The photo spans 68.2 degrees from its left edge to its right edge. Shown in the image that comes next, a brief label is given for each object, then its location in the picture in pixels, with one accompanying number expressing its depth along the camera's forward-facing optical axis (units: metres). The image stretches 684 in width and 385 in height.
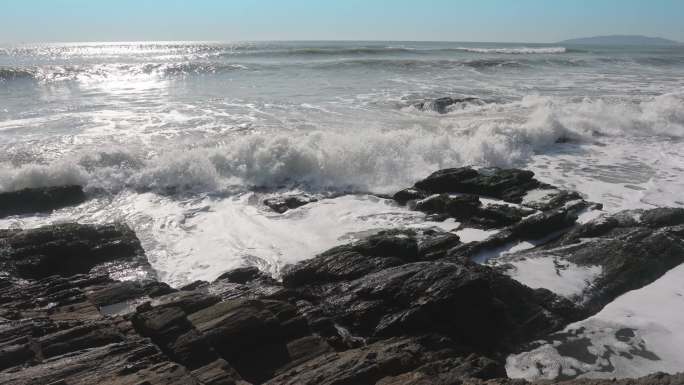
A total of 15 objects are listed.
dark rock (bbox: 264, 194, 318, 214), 11.17
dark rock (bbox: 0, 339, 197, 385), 4.41
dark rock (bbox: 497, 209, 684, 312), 7.31
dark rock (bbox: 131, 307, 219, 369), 4.97
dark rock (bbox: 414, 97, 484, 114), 22.72
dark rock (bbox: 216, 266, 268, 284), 7.54
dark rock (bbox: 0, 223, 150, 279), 7.84
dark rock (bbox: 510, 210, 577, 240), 8.88
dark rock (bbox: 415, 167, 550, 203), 10.87
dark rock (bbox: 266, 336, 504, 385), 4.69
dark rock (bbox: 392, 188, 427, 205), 11.11
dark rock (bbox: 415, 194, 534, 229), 9.36
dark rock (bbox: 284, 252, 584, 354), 5.96
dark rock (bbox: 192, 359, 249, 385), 4.68
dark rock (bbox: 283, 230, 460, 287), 7.12
